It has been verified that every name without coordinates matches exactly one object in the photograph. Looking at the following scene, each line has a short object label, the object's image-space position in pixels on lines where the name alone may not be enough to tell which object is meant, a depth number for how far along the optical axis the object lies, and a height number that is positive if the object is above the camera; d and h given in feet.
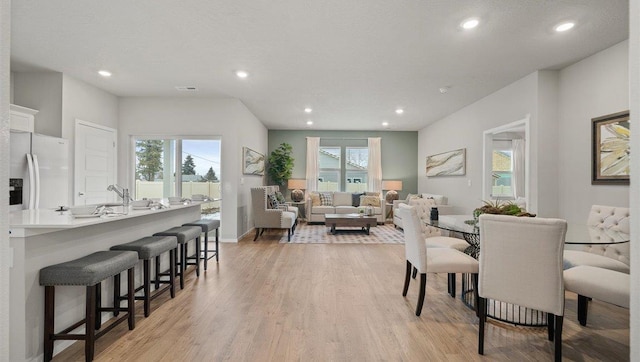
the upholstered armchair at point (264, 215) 19.60 -2.12
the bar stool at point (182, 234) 10.41 -1.86
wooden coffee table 21.21 -2.68
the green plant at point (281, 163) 28.25 +1.77
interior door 15.79 +1.04
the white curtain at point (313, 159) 30.32 +2.31
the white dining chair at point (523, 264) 6.15 -1.71
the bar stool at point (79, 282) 6.02 -2.00
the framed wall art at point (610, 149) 10.85 +1.27
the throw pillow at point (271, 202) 20.54 -1.36
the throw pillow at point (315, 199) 26.92 -1.48
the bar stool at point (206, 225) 12.84 -1.86
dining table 7.43 -1.61
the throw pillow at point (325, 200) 27.21 -1.58
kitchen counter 5.68 -1.64
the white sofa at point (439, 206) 20.97 -1.67
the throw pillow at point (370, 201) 26.78 -1.63
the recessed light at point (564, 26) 9.75 +5.10
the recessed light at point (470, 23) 9.52 +5.08
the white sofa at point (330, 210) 25.82 -2.36
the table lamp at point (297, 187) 28.78 -0.46
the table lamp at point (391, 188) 28.45 -0.52
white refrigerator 12.10 +0.53
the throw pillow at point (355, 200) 27.58 -1.59
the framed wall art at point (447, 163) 20.97 +1.48
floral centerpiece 7.68 -0.69
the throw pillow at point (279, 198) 24.23 -1.28
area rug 19.31 -3.70
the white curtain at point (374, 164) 30.27 +1.84
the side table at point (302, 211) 29.30 -2.78
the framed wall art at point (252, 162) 20.46 +1.51
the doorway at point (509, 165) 24.62 +1.50
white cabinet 13.00 +2.77
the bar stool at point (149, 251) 8.21 -1.97
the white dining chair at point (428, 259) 8.38 -2.14
